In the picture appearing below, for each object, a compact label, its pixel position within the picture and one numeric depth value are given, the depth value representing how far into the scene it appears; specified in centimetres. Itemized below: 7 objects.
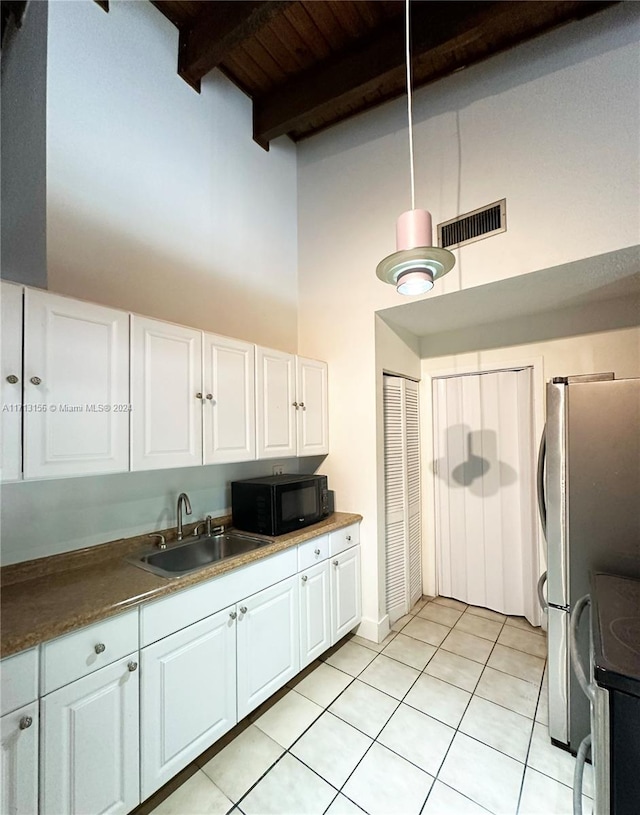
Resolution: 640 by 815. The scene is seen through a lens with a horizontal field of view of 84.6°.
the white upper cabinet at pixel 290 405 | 218
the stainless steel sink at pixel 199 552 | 184
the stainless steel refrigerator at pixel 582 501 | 153
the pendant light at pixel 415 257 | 129
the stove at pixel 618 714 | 85
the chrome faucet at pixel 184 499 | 197
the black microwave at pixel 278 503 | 207
